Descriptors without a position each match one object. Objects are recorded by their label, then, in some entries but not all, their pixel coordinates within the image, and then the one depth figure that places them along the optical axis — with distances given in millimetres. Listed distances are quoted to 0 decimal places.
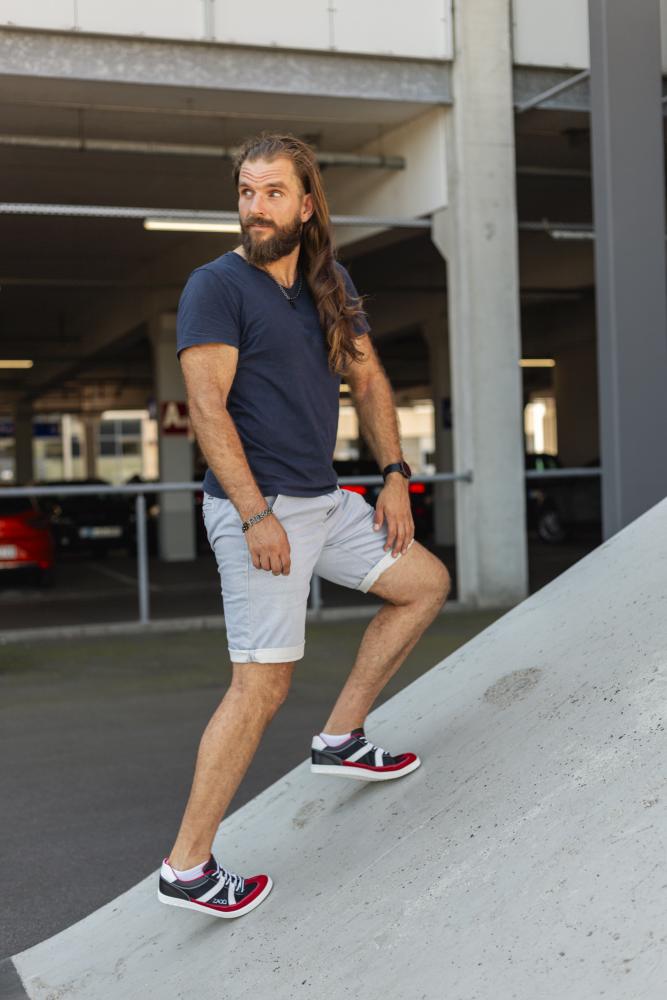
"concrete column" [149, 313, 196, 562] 21047
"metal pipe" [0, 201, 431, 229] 10086
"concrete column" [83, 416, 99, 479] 65625
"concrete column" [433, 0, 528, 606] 11297
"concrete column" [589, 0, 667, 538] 7184
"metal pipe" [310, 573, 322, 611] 11156
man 3016
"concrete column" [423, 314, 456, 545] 21688
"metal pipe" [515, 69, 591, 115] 10570
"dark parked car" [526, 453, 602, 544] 20781
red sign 21078
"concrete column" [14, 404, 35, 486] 41375
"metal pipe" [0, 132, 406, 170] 11078
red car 14734
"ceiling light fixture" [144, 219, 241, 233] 11720
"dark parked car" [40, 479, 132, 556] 22562
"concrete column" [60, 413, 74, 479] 68750
